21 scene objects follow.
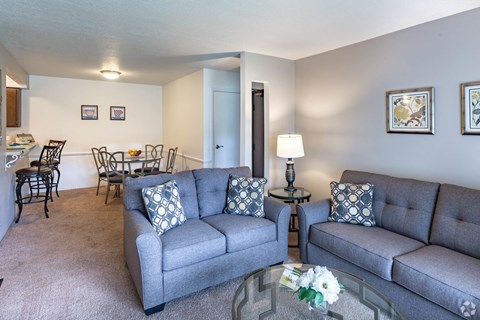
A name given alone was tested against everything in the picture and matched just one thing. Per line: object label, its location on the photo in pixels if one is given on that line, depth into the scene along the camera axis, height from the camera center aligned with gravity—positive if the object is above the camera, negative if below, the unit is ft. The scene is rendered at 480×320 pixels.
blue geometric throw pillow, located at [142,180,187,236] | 7.76 -1.27
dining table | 16.55 +0.13
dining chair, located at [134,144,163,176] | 17.07 +0.13
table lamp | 10.96 +0.49
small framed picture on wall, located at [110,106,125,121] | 21.29 +3.76
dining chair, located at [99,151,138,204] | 16.17 -0.57
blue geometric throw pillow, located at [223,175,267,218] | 9.28 -1.17
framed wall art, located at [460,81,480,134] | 8.09 +1.56
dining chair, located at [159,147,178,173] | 18.15 -0.13
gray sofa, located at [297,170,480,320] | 5.77 -2.17
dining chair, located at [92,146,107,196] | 17.10 -0.77
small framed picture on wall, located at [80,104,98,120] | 20.31 +3.67
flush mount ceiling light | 16.52 +5.21
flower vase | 4.91 -2.78
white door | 16.93 +2.05
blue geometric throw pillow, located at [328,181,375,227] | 8.69 -1.35
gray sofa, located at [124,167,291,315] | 6.76 -2.12
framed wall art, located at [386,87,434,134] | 9.16 +1.72
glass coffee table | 5.24 -2.74
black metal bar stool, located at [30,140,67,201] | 16.29 +0.12
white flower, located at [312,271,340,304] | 4.68 -2.10
